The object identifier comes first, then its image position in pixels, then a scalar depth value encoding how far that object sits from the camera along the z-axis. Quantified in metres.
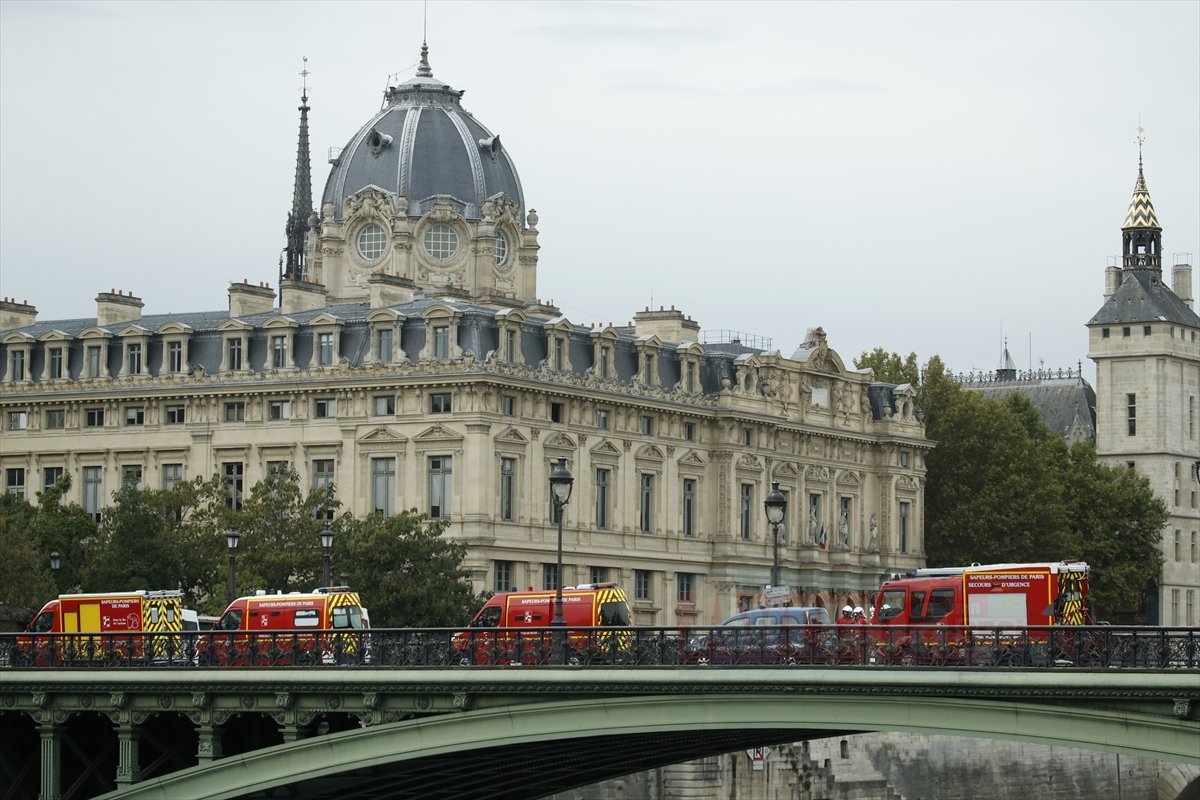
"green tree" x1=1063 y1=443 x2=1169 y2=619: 141.12
